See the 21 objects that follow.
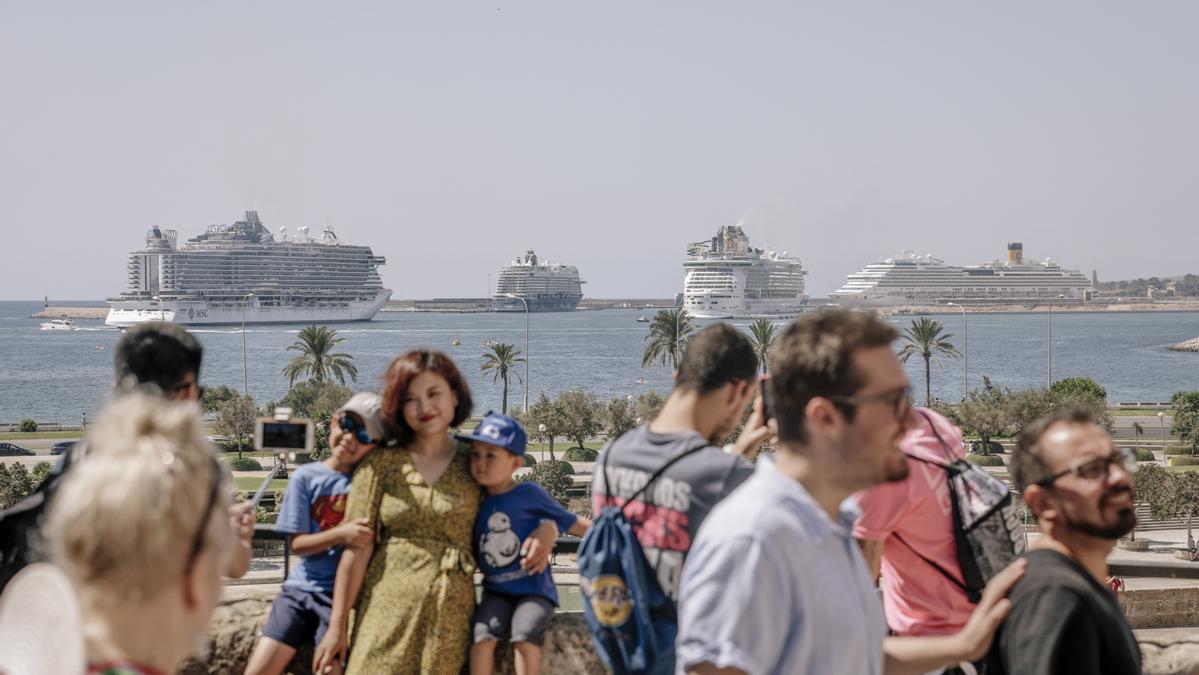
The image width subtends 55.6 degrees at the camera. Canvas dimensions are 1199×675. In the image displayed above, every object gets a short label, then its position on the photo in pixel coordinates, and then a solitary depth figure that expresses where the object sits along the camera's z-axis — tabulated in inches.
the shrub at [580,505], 1123.9
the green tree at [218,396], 1921.9
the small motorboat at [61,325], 6472.4
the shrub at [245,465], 1444.4
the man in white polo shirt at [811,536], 78.7
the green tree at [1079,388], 1924.5
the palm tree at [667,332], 2110.0
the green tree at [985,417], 1656.0
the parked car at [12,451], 1614.2
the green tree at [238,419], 1649.9
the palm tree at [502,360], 2087.8
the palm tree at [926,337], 2188.7
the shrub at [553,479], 1197.9
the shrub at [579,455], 1611.7
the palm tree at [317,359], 2172.7
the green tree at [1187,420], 1583.4
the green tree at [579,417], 1685.5
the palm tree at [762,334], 2010.3
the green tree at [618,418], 1772.6
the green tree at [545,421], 1668.3
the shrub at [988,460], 1508.1
